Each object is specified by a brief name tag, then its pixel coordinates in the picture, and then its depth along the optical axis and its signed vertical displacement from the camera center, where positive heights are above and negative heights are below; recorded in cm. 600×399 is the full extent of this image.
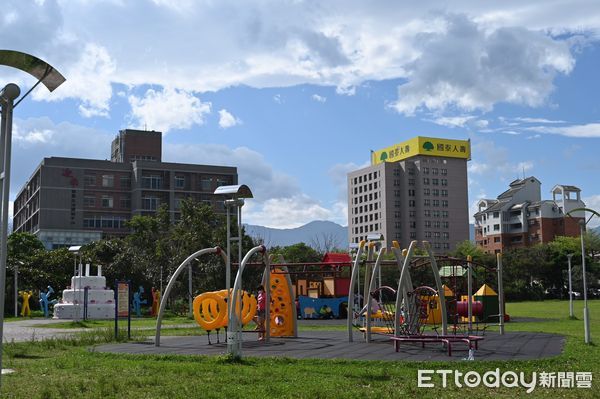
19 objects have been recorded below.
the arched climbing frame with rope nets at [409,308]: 1568 -106
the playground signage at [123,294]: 2391 -76
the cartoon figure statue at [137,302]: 4201 -182
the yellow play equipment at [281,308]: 2033 -109
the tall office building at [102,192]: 9125 +1084
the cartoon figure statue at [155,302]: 4071 -180
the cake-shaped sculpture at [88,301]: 3778 -156
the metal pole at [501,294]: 2112 -78
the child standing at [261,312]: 1939 -118
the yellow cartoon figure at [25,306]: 4318 -205
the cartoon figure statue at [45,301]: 4097 -171
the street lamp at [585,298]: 1695 -76
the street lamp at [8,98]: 909 +240
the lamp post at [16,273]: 4175 +0
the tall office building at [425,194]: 12738 +1399
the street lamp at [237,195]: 1455 +161
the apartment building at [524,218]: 11750 +897
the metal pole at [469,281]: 2078 -37
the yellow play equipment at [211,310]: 1806 -102
